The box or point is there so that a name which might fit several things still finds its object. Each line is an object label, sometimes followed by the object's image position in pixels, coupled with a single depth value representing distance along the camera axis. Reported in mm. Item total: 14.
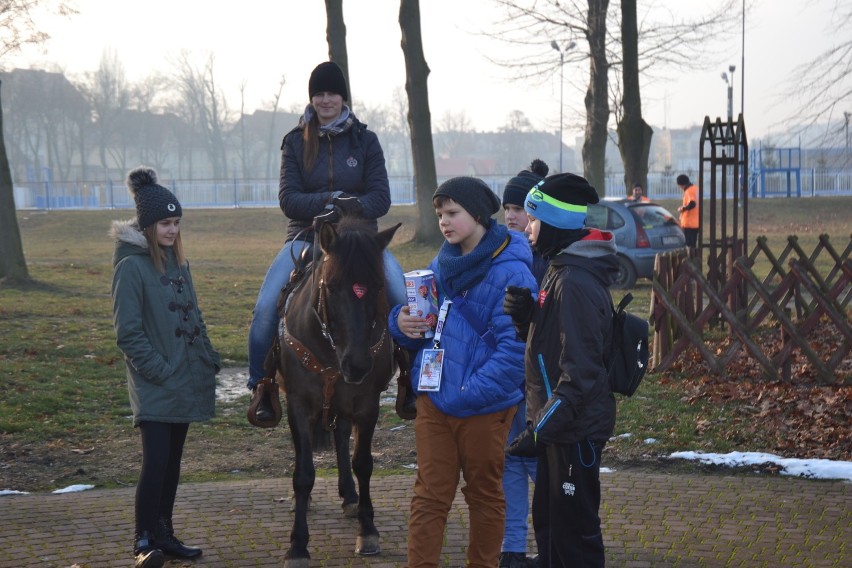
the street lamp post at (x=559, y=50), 28828
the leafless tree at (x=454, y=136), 147125
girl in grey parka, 5906
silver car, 20562
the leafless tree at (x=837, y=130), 17578
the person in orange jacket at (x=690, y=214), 23988
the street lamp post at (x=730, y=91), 56394
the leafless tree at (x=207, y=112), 101438
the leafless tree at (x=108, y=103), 96875
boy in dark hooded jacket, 4457
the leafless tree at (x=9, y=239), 21547
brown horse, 5703
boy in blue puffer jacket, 5008
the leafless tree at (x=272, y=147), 100312
